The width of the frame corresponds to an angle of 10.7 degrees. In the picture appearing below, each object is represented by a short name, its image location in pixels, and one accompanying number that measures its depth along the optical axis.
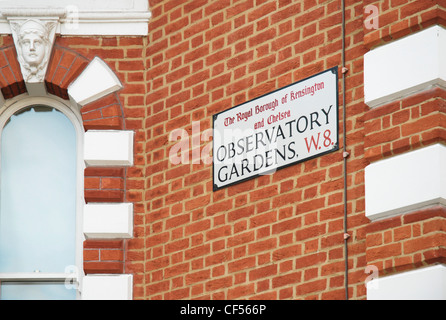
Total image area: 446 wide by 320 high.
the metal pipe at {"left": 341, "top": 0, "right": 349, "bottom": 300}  16.04
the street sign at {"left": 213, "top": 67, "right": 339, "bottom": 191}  16.85
